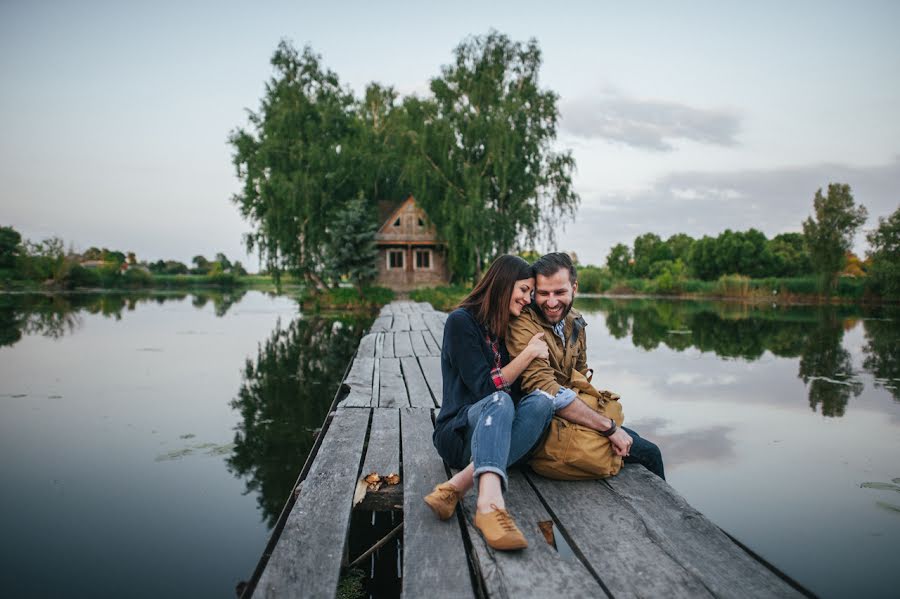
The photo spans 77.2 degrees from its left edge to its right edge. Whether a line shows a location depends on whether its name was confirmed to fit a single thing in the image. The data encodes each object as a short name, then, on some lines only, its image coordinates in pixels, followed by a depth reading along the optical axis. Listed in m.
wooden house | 27.33
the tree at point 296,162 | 22.81
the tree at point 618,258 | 63.75
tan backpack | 2.66
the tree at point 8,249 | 40.41
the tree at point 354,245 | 22.61
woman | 2.32
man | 2.64
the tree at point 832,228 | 32.66
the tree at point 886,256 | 27.86
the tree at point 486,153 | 21.84
